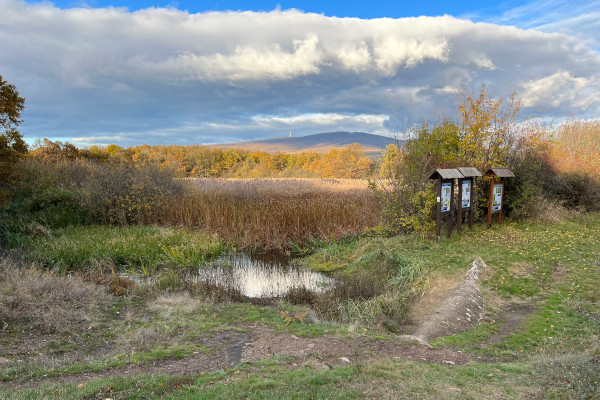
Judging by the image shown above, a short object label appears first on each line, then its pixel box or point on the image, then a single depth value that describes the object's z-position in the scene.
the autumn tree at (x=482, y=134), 13.48
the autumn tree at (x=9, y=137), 12.01
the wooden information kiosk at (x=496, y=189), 12.42
